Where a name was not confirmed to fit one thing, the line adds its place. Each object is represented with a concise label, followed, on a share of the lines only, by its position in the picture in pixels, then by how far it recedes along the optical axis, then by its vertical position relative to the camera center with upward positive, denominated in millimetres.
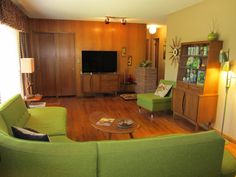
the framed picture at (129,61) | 7339 -141
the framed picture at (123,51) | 7188 +191
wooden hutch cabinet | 3723 -527
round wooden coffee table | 2809 -1004
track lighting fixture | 5955 +1151
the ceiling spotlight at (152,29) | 7165 +994
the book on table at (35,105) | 4286 -1046
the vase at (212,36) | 3670 +394
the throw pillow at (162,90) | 4887 -782
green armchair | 4617 -1023
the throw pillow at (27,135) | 1805 -722
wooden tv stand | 6684 -848
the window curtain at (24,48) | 4988 +189
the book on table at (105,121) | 3051 -988
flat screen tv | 6703 -145
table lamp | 3963 -179
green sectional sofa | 1481 -750
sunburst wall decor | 5097 +192
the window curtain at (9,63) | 3725 -149
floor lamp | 3367 -142
